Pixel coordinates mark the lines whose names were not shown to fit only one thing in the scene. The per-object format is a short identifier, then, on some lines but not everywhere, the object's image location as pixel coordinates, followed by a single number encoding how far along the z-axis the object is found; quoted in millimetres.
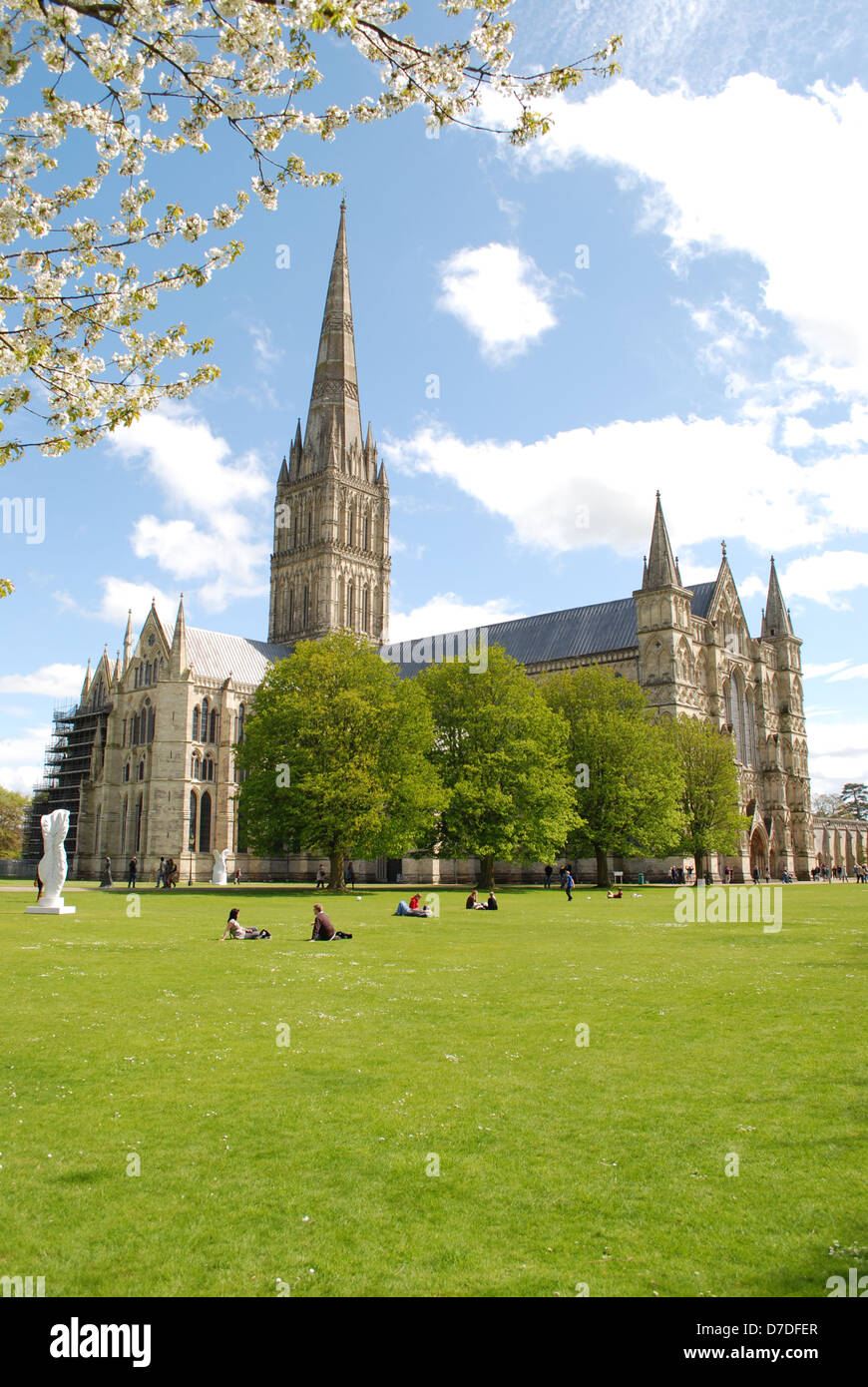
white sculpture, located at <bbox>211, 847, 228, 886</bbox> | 58062
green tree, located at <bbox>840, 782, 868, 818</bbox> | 146875
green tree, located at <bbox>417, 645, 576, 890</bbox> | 47094
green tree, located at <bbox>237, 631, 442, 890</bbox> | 42812
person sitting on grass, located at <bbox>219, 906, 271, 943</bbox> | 20920
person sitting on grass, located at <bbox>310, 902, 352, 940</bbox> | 20828
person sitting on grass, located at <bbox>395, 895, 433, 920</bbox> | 29062
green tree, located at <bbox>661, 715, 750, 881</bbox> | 57594
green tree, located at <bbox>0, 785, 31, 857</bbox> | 100125
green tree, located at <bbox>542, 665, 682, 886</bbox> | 50938
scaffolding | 86194
